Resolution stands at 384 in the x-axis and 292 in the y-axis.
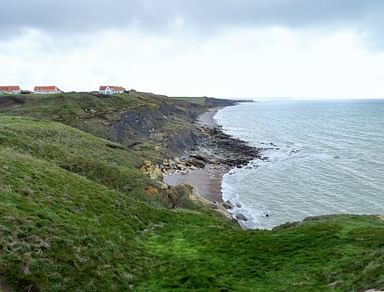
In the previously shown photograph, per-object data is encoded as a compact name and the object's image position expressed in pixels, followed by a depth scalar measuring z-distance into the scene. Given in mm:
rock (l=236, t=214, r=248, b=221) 42866
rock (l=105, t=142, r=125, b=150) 50425
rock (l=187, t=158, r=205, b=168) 72000
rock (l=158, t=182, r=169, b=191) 36362
